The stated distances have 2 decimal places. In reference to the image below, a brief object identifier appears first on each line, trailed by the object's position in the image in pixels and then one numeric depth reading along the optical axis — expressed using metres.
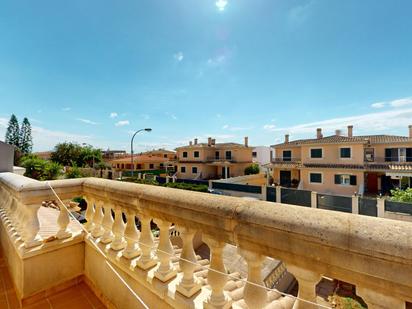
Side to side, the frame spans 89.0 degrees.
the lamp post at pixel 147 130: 19.30
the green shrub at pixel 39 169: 14.96
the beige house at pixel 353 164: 18.52
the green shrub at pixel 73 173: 20.72
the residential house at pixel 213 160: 30.92
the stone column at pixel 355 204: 12.72
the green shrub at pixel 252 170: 29.95
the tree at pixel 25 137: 46.16
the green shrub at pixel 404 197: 12.44
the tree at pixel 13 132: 45.44
